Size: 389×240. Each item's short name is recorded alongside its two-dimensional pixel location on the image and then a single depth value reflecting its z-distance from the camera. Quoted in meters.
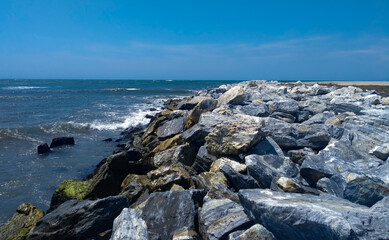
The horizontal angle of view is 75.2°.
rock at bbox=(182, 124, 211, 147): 6.10
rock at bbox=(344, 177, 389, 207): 3.23
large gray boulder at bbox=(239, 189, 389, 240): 2.35
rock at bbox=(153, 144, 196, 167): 6.30
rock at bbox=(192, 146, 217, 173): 5.39
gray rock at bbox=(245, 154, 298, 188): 4.26
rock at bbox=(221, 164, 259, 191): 4.17
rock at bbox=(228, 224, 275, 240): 2.62
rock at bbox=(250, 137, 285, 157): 5.14
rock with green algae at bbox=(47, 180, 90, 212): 5.63
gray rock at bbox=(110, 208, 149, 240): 2.96
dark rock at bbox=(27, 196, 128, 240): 3.79
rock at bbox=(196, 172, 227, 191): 4.21
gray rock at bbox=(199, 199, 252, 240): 3.00
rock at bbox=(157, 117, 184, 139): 8.61
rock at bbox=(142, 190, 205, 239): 3.41
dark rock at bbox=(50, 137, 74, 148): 11.46
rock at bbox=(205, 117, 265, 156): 5.09
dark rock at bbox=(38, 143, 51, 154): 10.50
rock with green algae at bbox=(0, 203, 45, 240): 4.45
